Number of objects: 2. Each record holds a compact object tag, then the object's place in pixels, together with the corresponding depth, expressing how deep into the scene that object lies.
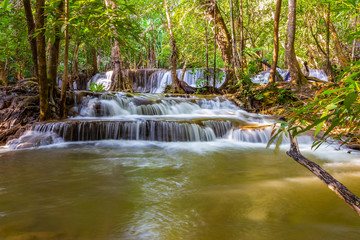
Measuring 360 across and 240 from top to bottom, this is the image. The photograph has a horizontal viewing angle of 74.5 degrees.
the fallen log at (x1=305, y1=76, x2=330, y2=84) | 11.00
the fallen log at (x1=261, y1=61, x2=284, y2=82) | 12.29
